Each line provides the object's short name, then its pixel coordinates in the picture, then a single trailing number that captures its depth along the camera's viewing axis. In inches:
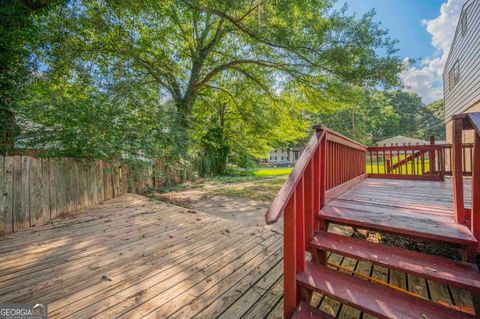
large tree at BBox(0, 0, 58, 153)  149.2
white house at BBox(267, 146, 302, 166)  1683.8
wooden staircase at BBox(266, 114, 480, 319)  54.5
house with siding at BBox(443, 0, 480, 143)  256.5
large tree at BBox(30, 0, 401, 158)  193.0
